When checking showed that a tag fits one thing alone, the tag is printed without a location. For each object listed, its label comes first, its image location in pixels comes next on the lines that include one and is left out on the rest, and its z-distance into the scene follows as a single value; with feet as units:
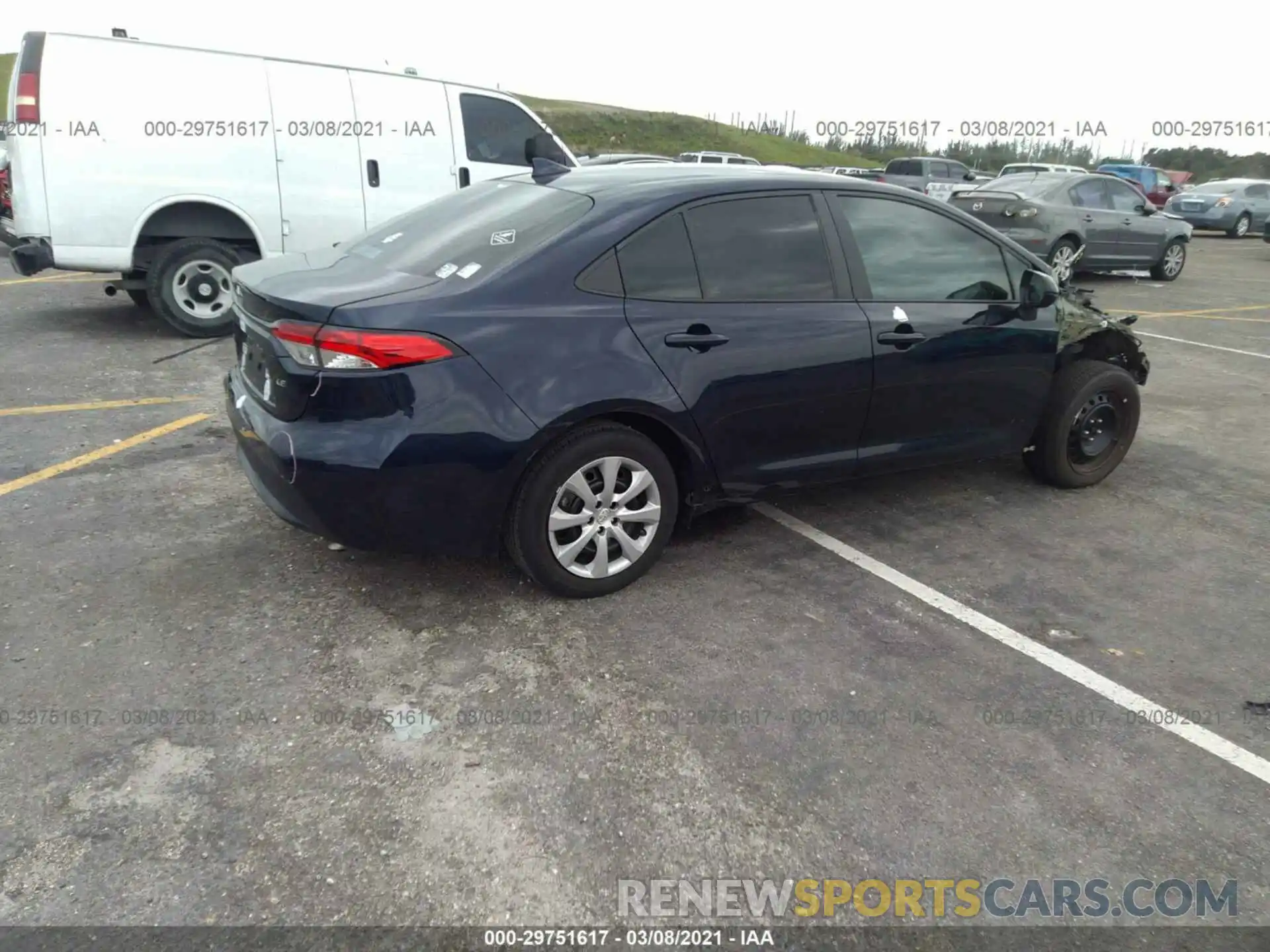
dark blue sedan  10.36
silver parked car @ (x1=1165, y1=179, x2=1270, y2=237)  78.07
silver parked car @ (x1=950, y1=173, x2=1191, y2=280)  40.11
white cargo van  21.81
